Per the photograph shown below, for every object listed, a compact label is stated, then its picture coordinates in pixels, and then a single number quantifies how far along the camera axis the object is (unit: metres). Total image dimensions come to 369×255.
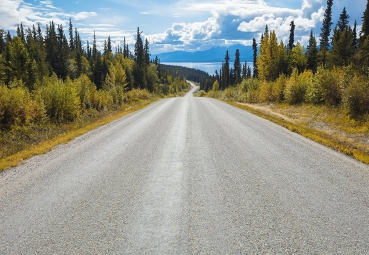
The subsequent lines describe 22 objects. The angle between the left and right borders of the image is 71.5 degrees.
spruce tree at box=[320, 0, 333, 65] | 59.03
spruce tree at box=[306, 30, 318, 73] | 52.47
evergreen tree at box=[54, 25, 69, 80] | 61.72
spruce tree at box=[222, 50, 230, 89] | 93.06
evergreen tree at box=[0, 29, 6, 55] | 66.51
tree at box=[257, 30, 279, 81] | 52.75
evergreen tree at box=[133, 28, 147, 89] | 77.81
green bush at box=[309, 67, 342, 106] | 17.91
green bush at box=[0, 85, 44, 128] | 12.61
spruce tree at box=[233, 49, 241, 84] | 97.36
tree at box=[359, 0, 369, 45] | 46.01
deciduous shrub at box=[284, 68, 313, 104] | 23.97
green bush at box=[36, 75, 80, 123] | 16.11
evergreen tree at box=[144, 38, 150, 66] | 93.60
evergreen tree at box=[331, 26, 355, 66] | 41.23
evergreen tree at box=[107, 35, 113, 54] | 103.94
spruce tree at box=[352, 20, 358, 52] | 52.41
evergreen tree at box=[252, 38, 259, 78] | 78.38
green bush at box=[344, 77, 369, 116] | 13.86
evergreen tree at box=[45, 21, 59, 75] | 61.80
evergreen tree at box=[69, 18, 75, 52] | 94.14
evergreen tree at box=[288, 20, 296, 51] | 63.88
